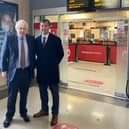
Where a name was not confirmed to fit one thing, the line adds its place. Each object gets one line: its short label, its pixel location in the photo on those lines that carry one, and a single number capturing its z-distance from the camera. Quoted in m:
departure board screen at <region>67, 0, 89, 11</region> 3.61
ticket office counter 7.17
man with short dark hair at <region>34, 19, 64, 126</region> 2.49
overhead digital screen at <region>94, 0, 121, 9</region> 3.38
